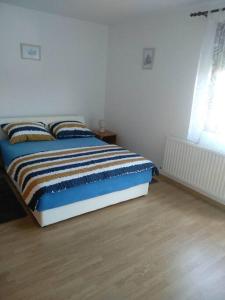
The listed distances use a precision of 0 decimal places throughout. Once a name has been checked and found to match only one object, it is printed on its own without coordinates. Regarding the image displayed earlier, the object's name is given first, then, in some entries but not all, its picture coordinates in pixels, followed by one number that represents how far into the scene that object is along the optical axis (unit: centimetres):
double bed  237
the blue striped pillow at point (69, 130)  371
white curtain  271
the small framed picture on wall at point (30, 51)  362
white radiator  288
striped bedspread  232
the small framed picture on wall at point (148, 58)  363
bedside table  430
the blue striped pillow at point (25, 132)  332
